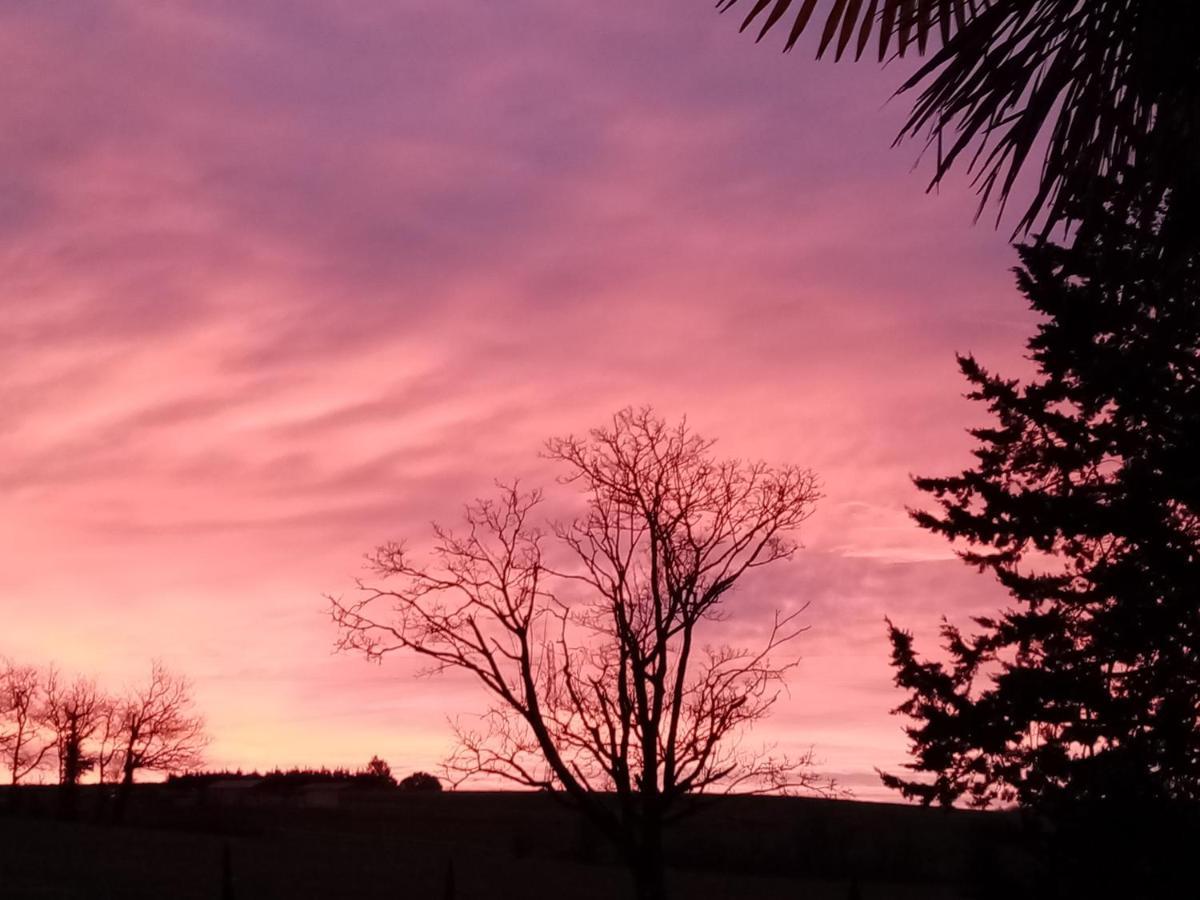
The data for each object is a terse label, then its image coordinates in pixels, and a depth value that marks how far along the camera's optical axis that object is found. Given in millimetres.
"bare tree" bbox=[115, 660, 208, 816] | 88375
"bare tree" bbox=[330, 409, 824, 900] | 27766
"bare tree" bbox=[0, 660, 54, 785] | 96375
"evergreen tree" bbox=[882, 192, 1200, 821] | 20062
